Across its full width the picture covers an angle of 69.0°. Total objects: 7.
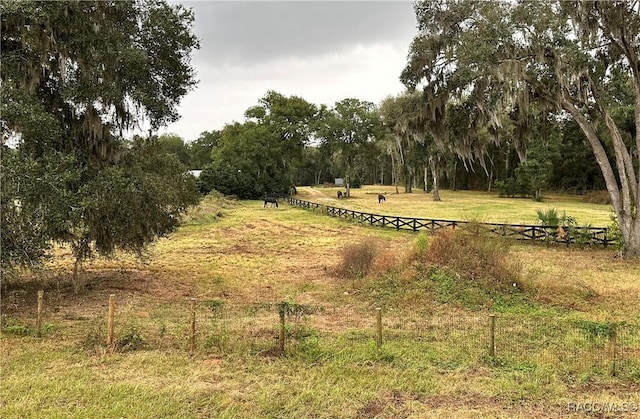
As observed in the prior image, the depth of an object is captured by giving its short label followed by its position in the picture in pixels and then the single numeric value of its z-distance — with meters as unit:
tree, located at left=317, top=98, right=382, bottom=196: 55.06
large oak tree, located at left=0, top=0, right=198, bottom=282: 10.13
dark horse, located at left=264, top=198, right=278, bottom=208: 47.71
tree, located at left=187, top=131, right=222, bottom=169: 92.47
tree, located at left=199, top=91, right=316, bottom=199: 57.59
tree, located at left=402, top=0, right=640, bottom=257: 16.56
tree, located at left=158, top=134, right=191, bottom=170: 94.19
